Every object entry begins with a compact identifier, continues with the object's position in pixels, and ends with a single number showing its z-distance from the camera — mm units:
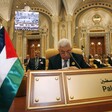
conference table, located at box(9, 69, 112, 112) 897
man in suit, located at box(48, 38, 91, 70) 2062
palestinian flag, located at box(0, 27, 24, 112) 878
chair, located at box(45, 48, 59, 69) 3226
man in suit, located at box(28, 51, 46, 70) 5575
